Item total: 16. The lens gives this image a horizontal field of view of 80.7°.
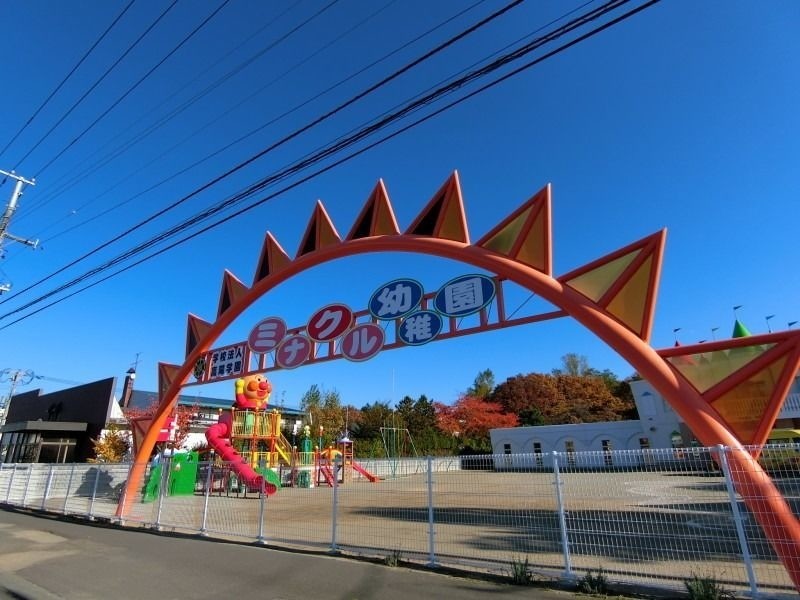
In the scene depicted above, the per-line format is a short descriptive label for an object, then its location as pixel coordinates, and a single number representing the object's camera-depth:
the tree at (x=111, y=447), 24.48
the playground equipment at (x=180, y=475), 18.36
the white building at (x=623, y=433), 34.22
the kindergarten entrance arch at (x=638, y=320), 6.42
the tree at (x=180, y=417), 27.18
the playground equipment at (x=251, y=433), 20.95
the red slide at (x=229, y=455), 20.50
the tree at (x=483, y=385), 71.88
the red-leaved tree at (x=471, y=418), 51.44
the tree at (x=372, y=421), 48.10
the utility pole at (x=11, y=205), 18.56
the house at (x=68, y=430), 27.23
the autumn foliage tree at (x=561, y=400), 51.94
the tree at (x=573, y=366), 70.44
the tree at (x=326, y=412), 45.18
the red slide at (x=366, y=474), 25.78
